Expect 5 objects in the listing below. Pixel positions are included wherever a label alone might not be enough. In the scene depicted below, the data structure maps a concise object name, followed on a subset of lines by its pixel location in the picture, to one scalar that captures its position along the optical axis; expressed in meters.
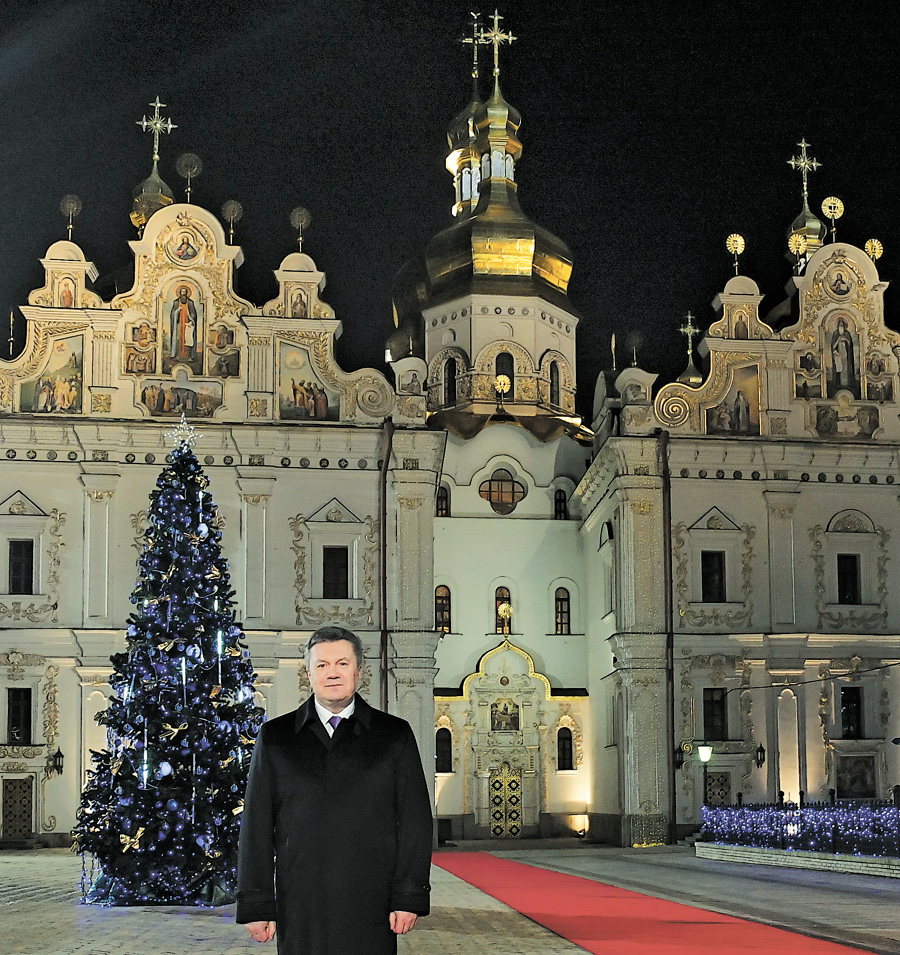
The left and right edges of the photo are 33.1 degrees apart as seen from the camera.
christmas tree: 16.50
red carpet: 12.68
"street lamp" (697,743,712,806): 34.06
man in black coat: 6.30
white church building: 35.00
